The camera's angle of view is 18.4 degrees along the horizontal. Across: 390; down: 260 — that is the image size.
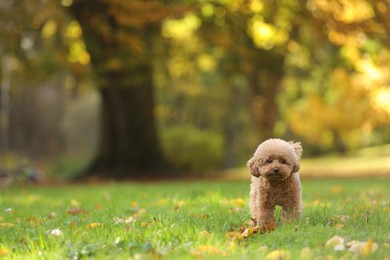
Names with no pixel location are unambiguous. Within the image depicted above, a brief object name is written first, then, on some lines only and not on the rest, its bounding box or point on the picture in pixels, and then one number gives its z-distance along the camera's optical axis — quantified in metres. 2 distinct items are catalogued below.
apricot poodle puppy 11.03
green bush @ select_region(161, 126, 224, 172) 50.15
